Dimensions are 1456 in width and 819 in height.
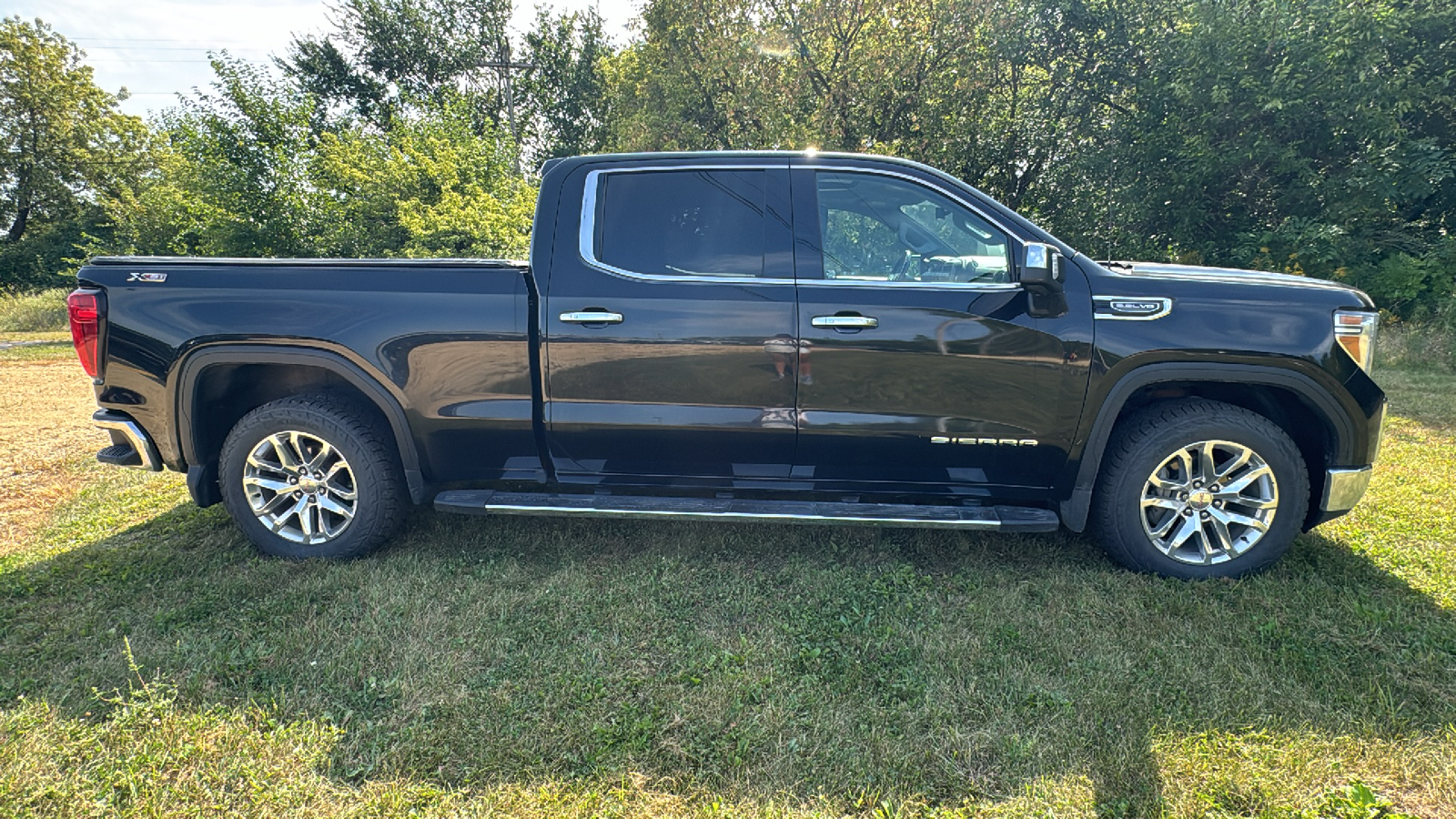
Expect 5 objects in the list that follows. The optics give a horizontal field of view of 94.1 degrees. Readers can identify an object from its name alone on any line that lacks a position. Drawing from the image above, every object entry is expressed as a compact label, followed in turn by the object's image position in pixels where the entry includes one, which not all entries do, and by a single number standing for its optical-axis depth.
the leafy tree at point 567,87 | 26.22
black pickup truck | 2.94
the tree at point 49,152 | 28.23
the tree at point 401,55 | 25.14
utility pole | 26.50
